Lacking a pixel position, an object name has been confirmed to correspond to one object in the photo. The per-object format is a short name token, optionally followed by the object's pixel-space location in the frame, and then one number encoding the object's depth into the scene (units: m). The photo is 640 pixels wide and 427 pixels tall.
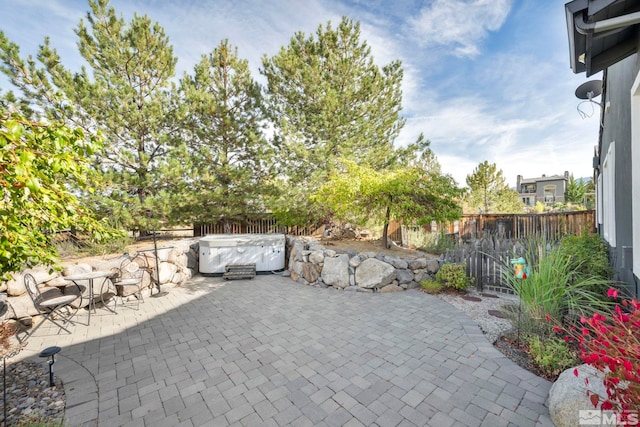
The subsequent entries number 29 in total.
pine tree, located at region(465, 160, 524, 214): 18.06
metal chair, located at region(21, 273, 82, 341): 3.65
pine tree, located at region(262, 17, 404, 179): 9.65
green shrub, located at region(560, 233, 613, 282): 3.54
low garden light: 2.51
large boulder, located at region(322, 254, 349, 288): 5.76
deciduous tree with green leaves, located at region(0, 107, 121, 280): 1.24
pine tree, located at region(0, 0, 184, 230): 7.26
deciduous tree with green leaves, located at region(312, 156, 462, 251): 5.92
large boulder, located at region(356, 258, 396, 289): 5.49
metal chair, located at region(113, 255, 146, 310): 5.09
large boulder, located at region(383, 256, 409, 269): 5.69
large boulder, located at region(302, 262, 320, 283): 6.16
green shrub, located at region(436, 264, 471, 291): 5.16
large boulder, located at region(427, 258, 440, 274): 5.76
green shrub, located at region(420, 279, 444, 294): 5.27
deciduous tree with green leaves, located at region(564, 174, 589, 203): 25.16
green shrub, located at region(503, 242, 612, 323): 2.90
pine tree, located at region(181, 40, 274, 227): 9.02
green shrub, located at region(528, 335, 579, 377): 2.47
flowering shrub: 1.33
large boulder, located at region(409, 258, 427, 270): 5.74
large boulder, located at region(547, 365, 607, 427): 1.80
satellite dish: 4.41
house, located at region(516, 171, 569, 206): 31.44
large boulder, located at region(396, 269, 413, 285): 5.63
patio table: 4.08
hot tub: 6.98
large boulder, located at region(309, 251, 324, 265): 6.16
